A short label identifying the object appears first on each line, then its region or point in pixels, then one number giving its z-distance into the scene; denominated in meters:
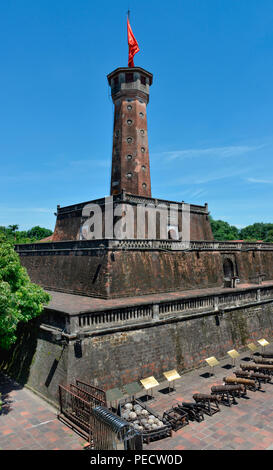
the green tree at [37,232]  71.69
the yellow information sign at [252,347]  14.53
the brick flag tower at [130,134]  26.45
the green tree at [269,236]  67.68
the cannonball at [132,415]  8.82
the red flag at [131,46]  28.16
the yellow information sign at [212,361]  12.33
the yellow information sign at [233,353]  13.40
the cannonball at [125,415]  8.87
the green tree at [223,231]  70.19
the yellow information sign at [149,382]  10.20
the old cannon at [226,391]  10.23
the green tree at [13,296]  9.52
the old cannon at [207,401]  9.60
